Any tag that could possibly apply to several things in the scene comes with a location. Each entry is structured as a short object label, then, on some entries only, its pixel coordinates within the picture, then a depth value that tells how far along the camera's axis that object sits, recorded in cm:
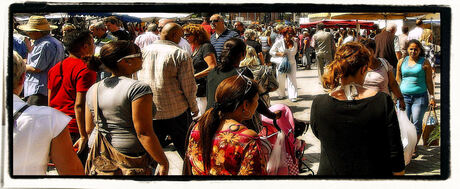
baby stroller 374
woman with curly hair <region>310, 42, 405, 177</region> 318
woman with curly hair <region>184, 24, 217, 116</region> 580
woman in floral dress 301
